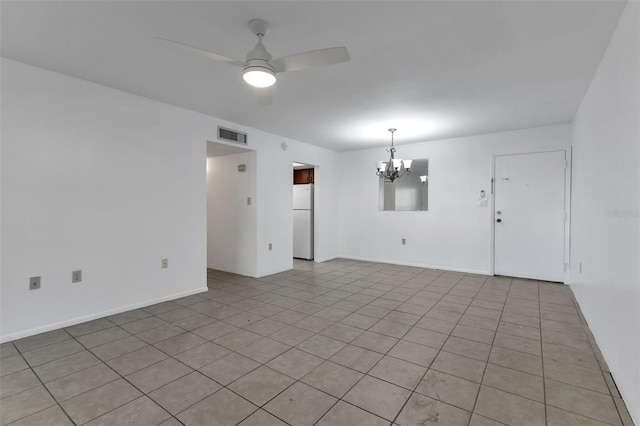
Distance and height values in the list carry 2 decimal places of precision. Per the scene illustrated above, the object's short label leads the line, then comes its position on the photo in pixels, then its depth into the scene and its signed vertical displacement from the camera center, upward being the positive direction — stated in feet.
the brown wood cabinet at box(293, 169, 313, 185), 22.08 +2.49
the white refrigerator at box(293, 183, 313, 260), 21.47 -0.77
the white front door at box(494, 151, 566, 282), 14.99 -0.26
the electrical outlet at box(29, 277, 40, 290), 8.95 -2.22
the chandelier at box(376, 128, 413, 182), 15.61 +2.25
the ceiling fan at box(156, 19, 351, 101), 6.33 +3.25
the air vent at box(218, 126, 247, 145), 14.24 +3.59
